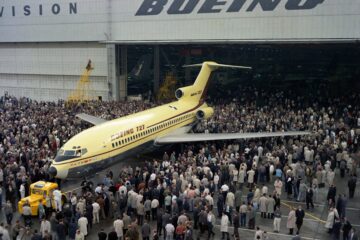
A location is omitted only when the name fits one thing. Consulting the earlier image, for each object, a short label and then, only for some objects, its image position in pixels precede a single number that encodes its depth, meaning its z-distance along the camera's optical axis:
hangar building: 34.66
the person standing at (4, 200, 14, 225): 16.89
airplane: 20.00
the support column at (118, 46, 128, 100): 45.78
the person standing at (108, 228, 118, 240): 14.23
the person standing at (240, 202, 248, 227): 16.44
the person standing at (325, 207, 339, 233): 15.63
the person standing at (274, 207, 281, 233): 15.85
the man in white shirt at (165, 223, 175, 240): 14.73
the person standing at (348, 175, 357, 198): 19.23
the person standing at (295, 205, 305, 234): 15.86
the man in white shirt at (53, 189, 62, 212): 17.35
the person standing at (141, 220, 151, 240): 15.07
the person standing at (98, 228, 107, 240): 14.23
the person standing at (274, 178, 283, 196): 18.39
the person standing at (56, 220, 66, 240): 14.97
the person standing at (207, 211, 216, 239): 15.59
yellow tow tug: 17.66
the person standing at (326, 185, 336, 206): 18.17
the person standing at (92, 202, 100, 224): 16.58
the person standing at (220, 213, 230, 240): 15.44
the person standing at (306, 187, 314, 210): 17.98
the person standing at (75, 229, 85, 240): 14.43
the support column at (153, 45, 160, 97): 49.05
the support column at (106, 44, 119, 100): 44.19
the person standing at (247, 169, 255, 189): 20.19
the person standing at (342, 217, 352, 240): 14.75
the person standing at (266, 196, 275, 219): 17.05
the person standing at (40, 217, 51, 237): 14.73
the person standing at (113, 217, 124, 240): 15.17
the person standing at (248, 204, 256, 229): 16.17
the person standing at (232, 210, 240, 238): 15.44
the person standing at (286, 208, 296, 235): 15.84
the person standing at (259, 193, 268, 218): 17.08
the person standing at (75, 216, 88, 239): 15.20
